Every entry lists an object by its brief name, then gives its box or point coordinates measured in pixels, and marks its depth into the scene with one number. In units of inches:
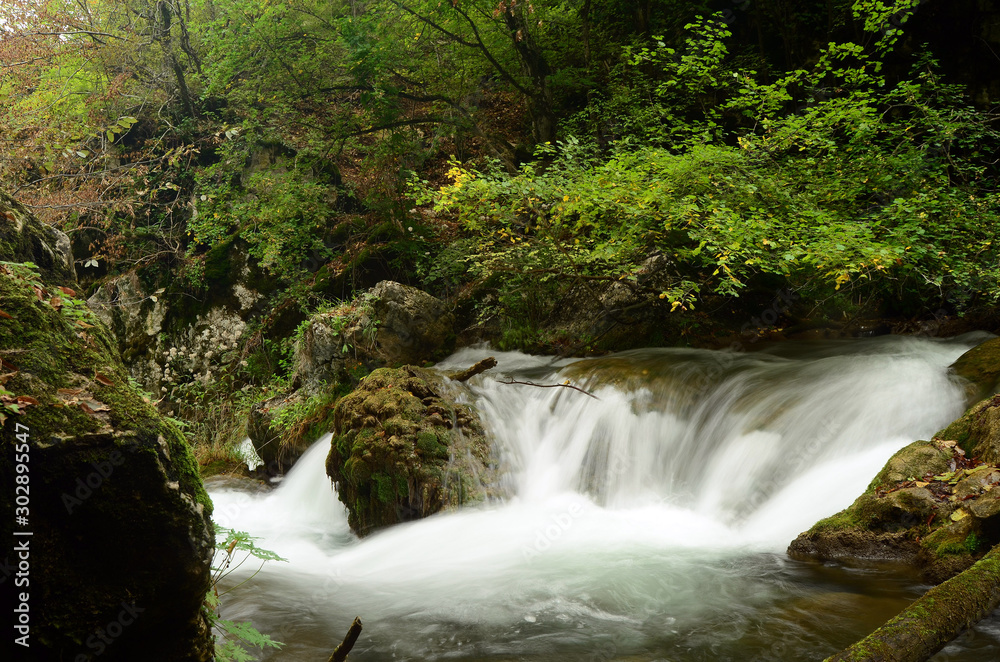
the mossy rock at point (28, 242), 115.5
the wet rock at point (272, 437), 330.3
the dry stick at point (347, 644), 90.4
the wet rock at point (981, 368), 202.7
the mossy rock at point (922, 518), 140.9
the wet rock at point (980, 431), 158.6
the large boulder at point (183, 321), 458.0
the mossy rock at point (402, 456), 236.1
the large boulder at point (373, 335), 354.0
